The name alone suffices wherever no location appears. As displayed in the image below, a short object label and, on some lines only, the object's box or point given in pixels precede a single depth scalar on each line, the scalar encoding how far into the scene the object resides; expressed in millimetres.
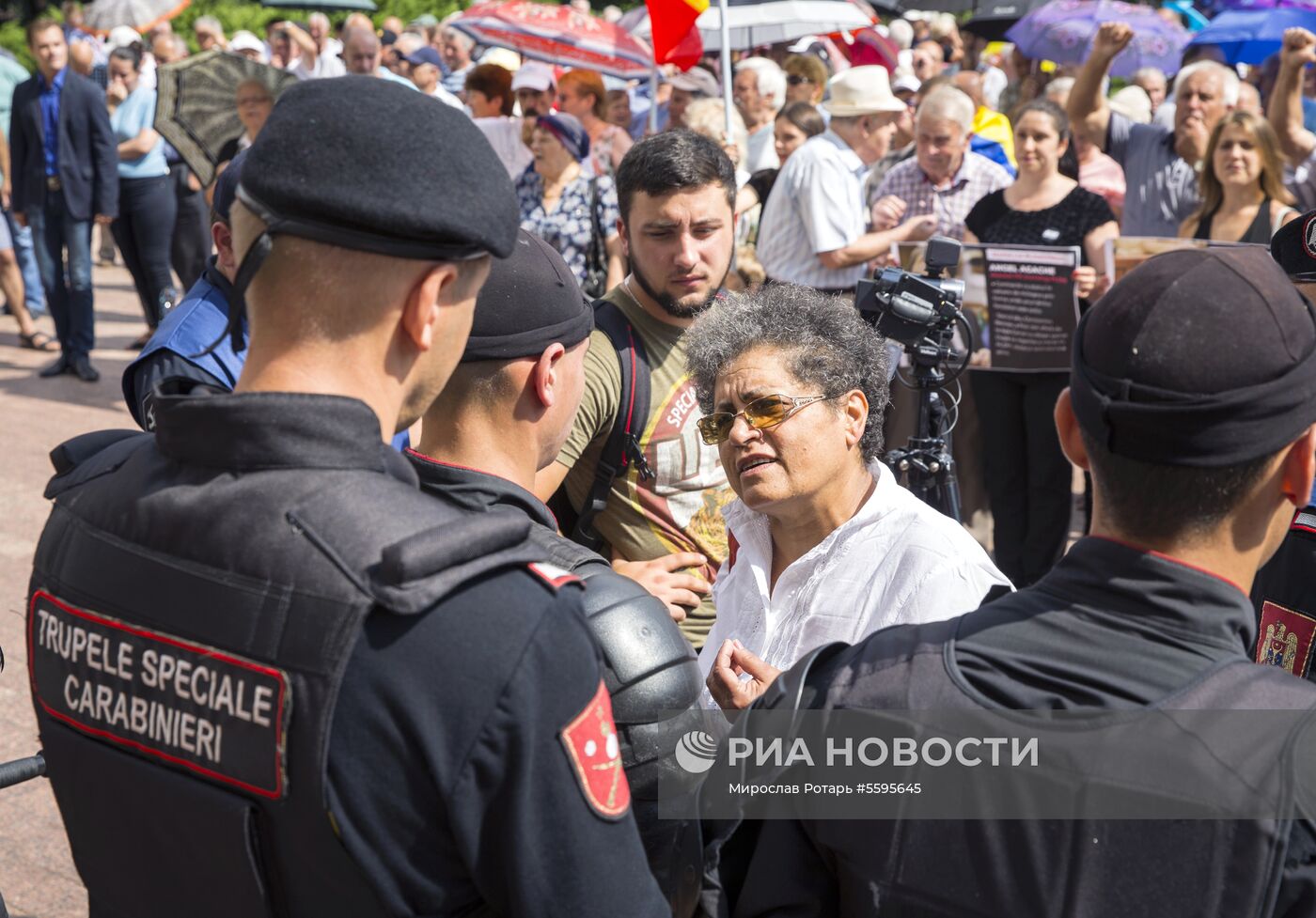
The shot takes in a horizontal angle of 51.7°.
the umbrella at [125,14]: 15672
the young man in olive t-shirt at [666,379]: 3434
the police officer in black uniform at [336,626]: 1329
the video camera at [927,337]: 3891
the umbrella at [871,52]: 12398
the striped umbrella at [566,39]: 10039
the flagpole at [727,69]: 6528
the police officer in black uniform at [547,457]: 1849
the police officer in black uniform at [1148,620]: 1431
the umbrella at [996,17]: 11898
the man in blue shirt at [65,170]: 9508
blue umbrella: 10992
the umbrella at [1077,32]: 10102
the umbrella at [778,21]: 9844
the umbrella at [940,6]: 13633
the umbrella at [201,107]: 8945
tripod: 3910
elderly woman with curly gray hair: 2598
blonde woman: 5840
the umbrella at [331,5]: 16719
